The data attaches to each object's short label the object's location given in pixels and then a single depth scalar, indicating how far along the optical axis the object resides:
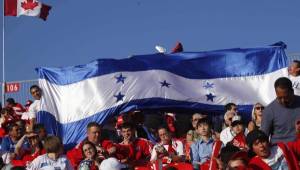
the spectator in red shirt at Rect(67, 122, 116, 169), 10.42
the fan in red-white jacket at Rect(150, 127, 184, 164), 10.20
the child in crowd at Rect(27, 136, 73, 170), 9.44
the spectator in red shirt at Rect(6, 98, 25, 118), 16.35
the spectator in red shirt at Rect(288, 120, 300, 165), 8.47
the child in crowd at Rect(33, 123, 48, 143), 11.63
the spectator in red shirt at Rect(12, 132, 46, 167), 11.13
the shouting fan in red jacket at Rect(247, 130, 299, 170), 8.22
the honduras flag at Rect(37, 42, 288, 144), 13.68
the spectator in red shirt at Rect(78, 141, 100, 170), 9.80
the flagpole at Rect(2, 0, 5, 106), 18.59
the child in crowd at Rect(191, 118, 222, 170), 10.10
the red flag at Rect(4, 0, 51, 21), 18.64
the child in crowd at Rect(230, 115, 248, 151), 10.61
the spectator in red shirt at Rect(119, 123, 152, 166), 10.73
